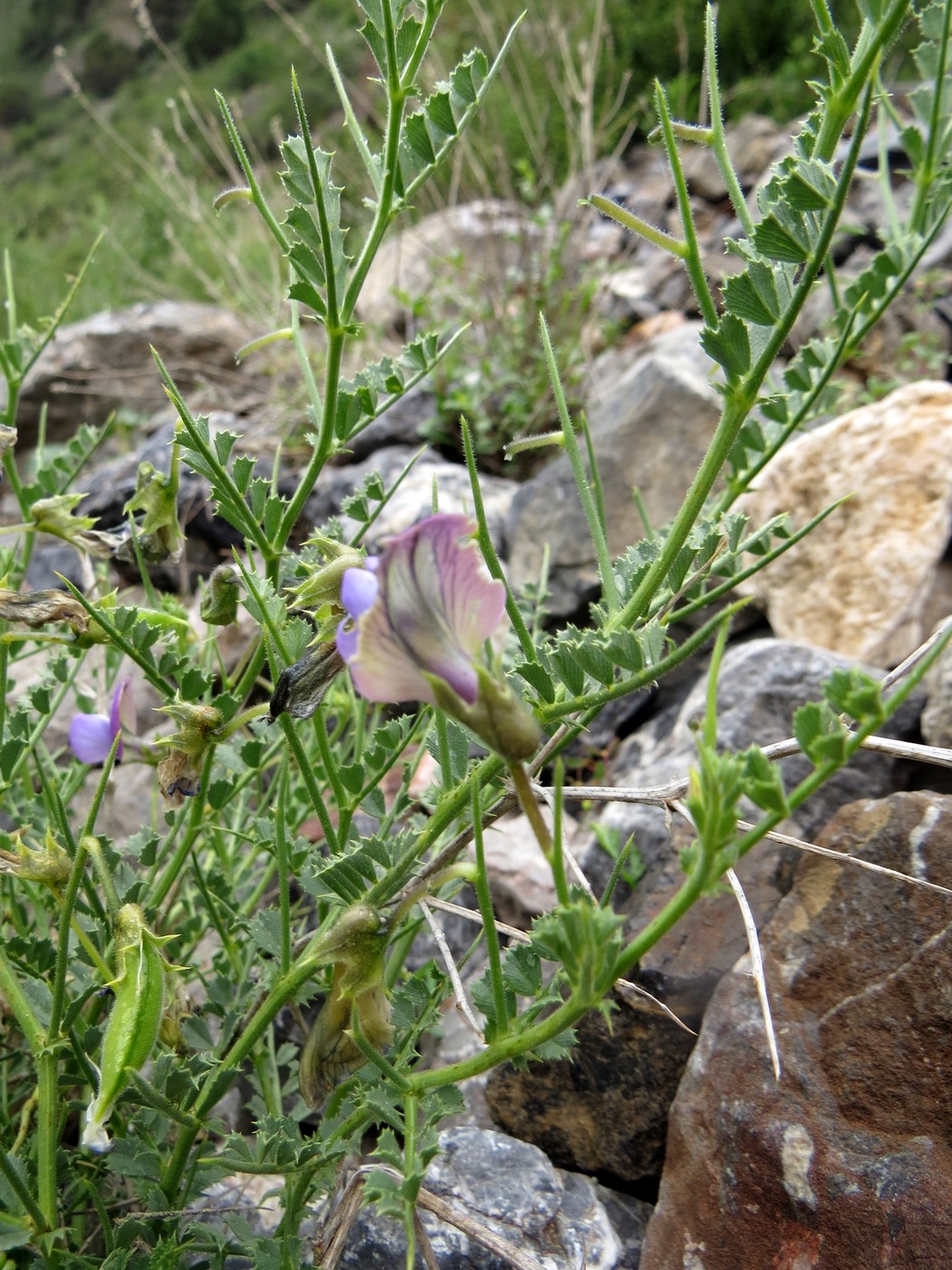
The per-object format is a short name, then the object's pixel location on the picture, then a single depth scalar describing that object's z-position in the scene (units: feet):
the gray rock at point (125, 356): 2.74
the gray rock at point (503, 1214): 0.61
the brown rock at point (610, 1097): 0.74
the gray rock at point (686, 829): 0.79
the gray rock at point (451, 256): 2.32
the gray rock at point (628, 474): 1.51
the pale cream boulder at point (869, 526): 1.25
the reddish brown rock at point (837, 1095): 0.58
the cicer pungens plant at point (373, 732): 0.36
